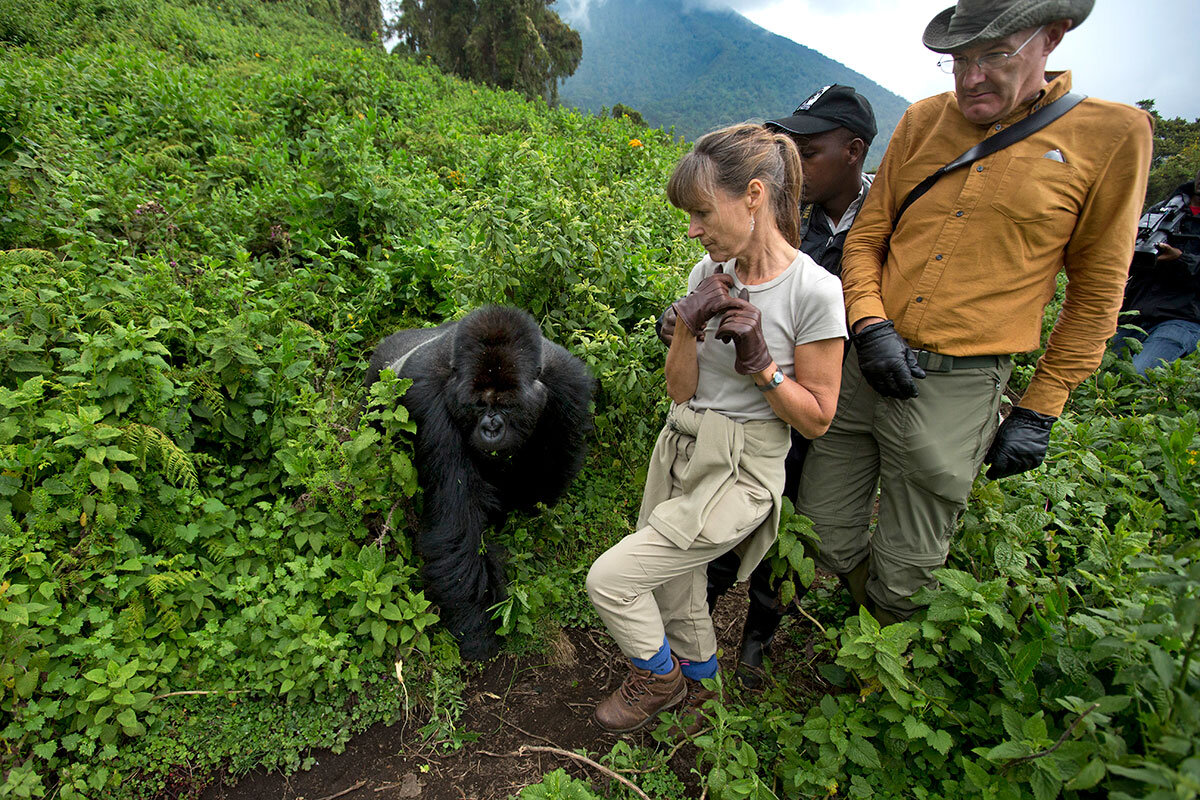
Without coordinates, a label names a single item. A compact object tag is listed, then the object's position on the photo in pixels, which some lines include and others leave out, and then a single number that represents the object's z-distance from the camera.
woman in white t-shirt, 1.77
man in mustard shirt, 1.75
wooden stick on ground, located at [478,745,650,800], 2.08
